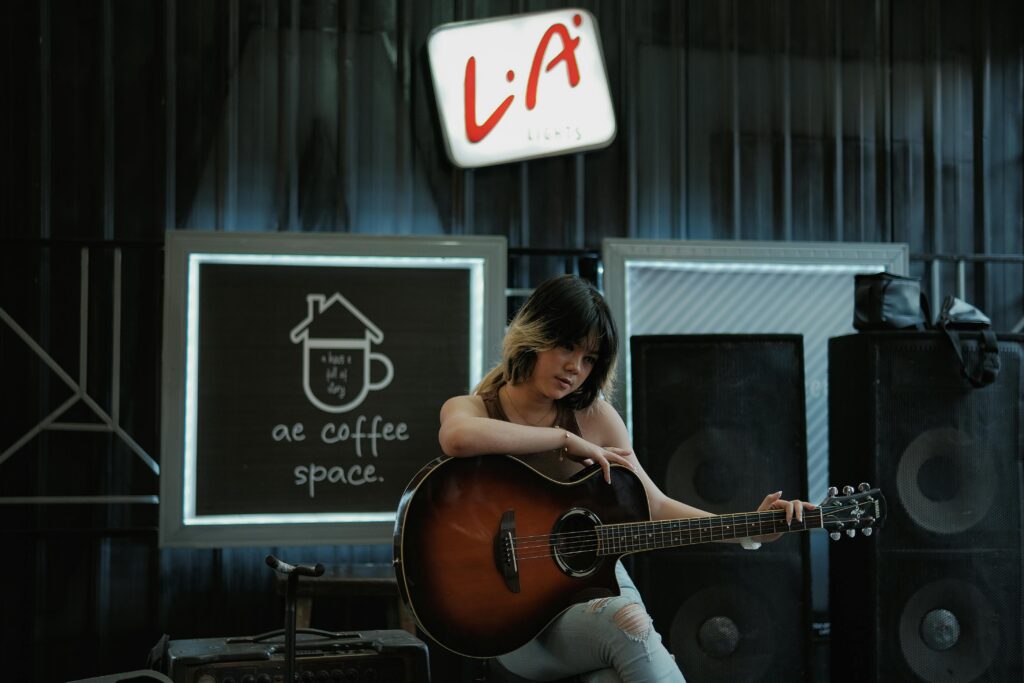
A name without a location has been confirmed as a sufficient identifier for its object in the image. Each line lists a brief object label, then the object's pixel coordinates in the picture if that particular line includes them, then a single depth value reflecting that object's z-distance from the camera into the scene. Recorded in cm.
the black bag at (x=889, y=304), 279
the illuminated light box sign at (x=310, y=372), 301
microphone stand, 177
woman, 174
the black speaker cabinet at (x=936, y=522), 269
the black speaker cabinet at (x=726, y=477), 268
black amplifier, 217
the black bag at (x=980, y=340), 269
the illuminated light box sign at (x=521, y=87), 323
